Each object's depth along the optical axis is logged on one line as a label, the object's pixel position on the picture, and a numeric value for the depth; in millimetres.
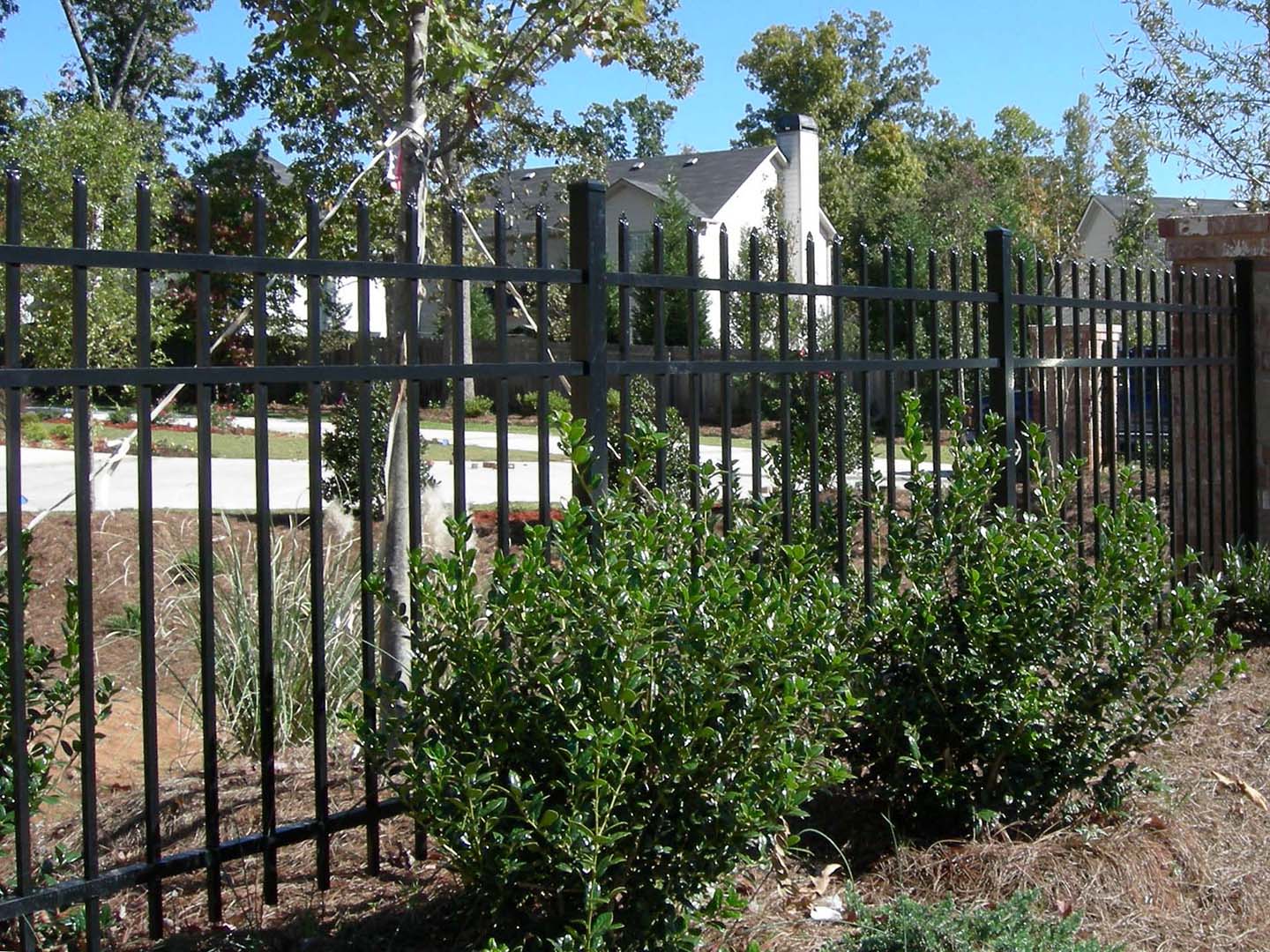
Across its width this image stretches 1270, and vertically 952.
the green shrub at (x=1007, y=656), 3836
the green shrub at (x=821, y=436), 4500
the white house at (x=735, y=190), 36812
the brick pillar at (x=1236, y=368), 7375
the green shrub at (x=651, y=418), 3959
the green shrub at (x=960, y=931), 3096
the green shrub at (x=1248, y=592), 6562
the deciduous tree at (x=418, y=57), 4500
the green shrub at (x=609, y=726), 2770
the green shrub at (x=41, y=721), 2844
